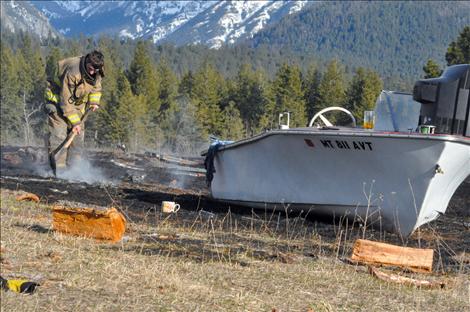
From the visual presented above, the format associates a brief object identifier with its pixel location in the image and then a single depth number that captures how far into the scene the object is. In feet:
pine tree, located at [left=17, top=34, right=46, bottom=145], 269.44
